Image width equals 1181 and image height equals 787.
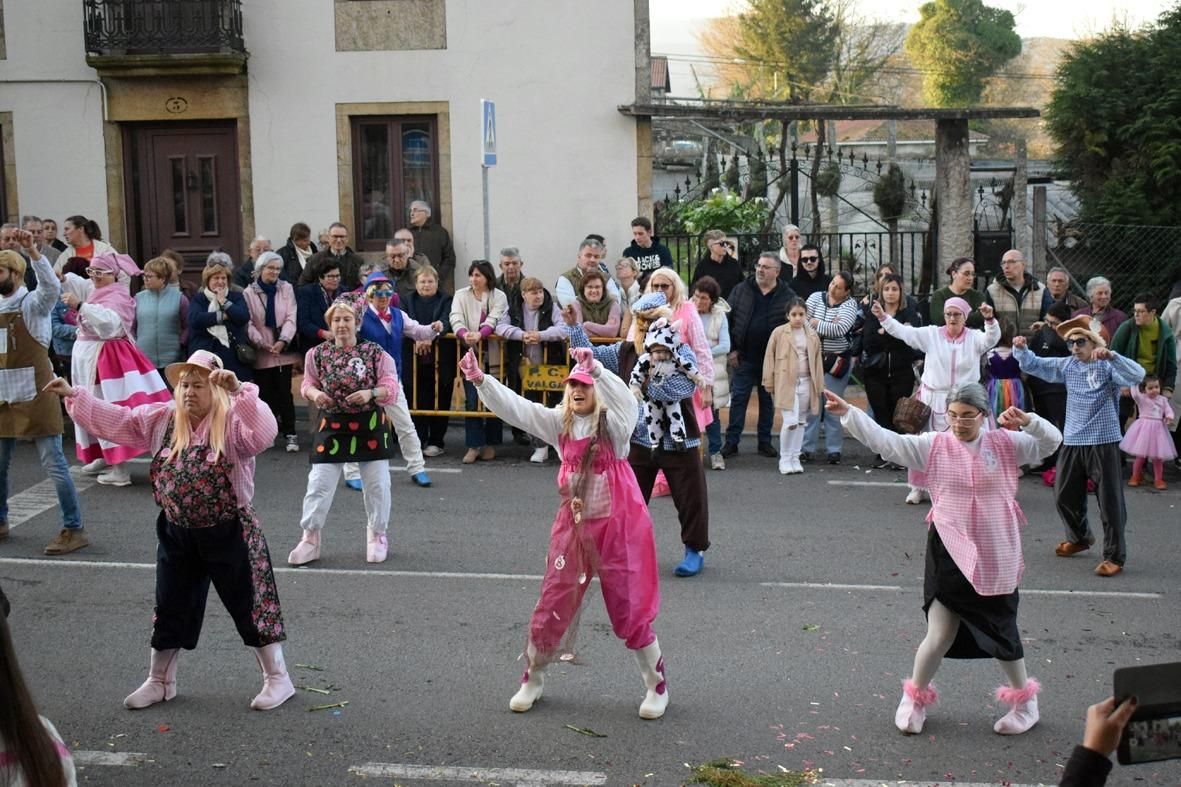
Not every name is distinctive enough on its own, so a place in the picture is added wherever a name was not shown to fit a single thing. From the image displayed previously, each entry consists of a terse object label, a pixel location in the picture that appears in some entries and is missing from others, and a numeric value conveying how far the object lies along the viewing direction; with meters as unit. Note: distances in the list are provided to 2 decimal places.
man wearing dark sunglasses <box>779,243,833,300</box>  14.45
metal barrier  13.59
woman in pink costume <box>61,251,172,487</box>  11.65
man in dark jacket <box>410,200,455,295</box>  16.97
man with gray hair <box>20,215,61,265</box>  15.06
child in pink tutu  12.23
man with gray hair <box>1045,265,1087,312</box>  13.44
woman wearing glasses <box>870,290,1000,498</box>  11.84
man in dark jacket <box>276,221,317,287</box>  15.10
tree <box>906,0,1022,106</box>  56.22
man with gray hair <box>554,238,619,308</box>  13.95
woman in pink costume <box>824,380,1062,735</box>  6.52
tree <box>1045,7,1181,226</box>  18.22
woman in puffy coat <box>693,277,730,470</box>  13.02
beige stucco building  17.28
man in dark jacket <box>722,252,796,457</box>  13.60
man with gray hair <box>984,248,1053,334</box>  13.48
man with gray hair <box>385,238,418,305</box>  14.43
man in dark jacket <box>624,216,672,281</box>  15.54
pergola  16.61
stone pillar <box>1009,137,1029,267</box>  18.34
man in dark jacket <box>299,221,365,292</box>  14.65
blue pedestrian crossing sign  14.08
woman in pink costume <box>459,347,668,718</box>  6.74
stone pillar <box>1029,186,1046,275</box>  18.05
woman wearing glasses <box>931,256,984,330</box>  12.93
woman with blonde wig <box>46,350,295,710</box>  6.73
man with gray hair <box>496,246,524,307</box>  13.75
